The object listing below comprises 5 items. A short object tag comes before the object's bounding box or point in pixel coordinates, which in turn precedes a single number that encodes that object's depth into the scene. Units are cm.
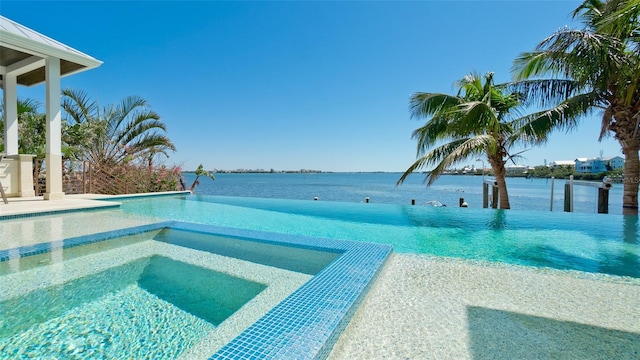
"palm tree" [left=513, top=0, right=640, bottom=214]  629
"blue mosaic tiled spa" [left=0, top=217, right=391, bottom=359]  210
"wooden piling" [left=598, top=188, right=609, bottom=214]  900
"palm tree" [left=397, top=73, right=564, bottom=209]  804
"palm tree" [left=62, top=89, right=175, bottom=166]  1173
